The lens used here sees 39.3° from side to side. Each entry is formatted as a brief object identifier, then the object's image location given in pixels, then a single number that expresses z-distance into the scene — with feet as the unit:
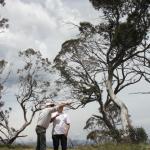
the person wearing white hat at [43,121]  18.70
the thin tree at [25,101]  53.58
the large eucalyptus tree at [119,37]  44.42
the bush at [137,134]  34.59
